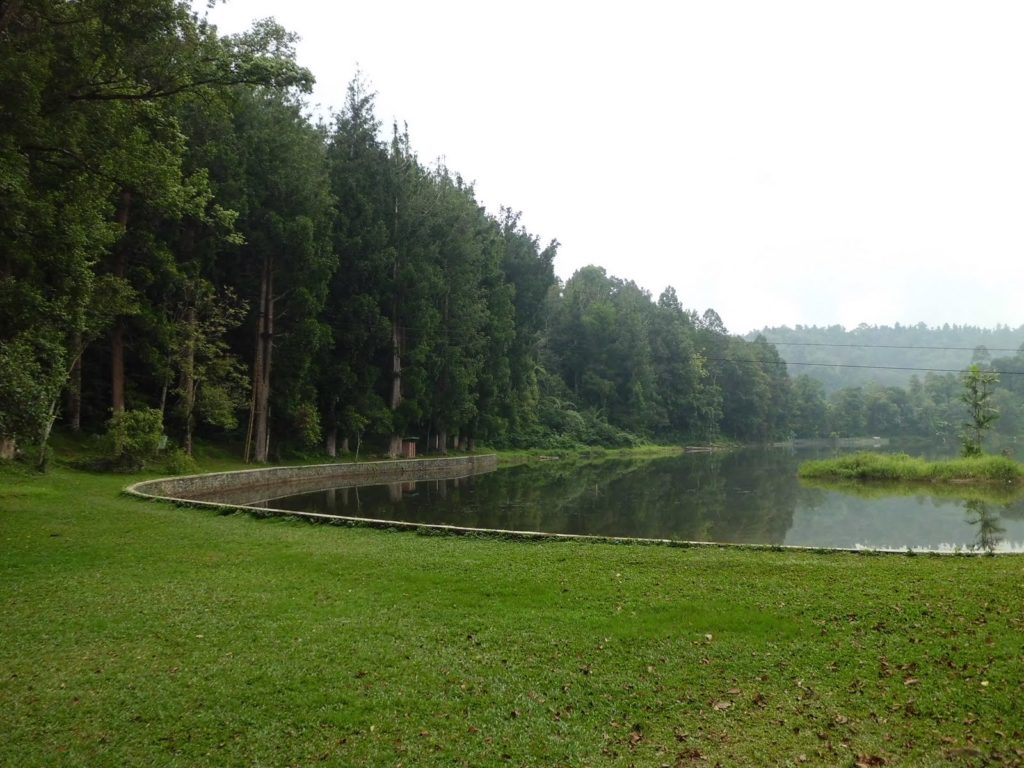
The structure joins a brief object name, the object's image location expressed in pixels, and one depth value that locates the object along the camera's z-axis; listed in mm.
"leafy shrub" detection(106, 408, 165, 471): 19188
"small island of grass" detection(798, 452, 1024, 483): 25984
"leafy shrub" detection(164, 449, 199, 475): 20636
